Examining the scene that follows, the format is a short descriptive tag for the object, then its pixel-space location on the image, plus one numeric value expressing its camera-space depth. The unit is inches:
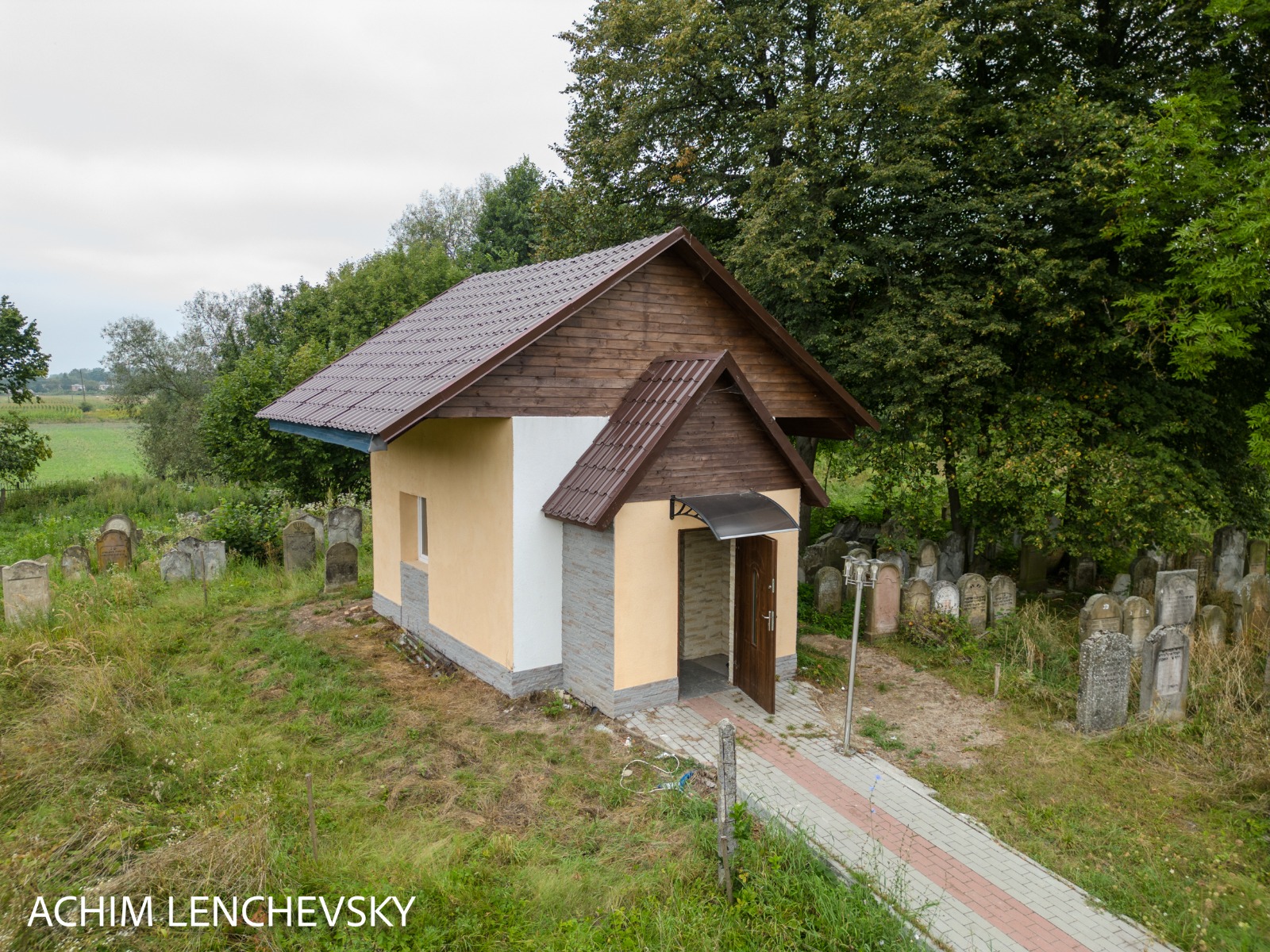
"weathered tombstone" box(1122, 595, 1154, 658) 404.2
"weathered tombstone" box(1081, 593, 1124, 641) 397.4
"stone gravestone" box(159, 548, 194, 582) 539.2
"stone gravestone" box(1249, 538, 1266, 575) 529.3
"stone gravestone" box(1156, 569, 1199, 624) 417.4
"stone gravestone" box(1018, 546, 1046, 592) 576.1
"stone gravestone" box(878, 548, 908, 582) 478.3
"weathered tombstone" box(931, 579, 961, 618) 450.6
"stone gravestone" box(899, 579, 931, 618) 450.9
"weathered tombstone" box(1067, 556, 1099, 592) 560.7
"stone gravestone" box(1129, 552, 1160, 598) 493.7
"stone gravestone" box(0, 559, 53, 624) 410.9
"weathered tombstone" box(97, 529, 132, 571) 576.7
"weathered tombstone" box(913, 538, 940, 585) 518.6
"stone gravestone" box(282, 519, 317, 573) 582.9
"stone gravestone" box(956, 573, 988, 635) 449.1
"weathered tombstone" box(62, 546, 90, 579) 536.1
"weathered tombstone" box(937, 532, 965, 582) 558.9
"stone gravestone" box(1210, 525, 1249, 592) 522.6
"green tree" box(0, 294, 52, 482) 844.0
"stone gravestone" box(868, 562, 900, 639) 454.0
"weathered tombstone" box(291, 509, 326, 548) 633.5
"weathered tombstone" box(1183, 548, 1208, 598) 515.5
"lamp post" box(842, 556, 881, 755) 289.6
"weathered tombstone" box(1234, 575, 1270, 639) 426.3
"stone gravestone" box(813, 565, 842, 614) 502.9
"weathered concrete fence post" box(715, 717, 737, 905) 213.0
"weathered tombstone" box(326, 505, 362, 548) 626.2
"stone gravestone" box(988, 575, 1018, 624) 465.7
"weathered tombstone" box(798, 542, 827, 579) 577.9
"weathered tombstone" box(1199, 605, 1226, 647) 403.9
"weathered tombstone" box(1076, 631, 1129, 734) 319.9
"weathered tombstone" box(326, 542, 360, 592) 527.5
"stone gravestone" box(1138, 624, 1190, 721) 327.9
